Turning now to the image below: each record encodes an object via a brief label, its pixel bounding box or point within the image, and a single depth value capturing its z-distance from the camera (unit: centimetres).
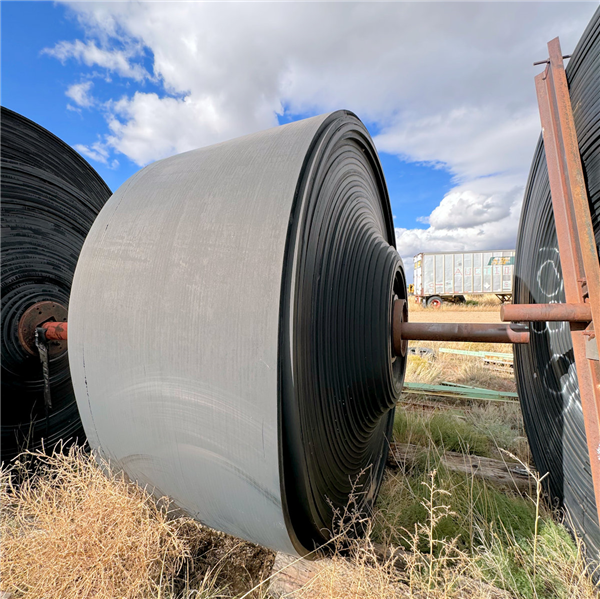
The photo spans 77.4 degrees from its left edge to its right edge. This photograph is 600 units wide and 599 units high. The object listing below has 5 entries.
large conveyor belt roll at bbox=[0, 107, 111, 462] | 254
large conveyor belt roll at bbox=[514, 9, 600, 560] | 169
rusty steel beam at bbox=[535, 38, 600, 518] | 142
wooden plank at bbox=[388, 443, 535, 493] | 262
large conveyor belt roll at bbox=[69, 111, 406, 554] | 127
